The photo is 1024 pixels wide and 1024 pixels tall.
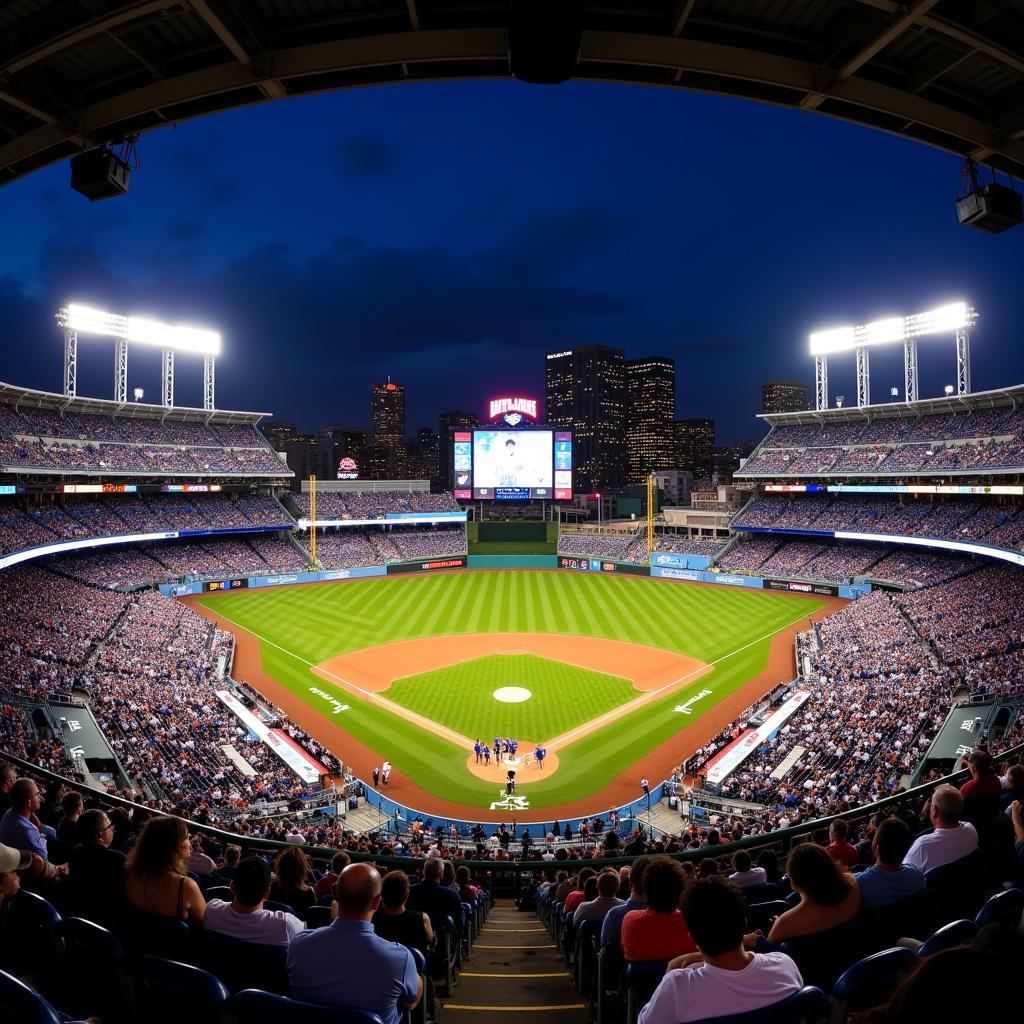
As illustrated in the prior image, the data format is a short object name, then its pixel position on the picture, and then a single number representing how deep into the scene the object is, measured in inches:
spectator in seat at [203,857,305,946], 160.6
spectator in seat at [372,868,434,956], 190.9
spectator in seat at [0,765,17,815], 287.0
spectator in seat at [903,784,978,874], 204.7
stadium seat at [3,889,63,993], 158.6
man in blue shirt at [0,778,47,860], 230.9
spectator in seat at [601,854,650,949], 191.9
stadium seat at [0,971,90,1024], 104.3
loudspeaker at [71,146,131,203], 299.7
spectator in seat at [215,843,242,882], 306.7
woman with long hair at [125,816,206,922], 169.2
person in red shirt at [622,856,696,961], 159.9
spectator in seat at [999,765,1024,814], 255.3
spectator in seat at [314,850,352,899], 260.5
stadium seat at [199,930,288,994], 157.2
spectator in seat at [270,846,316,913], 219.6
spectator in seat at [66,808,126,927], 182.1
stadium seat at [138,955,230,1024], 130.1
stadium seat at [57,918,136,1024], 146.9
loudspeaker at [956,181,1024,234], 310.5
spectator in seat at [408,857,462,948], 249.6
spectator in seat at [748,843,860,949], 158.6
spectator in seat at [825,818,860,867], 275.4
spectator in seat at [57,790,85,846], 270.6
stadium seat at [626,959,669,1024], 156.3
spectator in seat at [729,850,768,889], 273.4
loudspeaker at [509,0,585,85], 198.2
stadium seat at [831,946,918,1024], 123.2
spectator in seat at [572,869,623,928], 246.6
